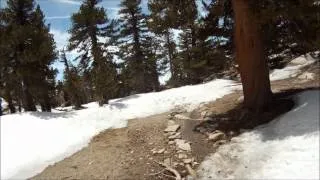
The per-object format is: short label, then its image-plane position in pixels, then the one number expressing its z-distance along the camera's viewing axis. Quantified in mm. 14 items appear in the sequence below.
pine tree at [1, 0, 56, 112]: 10618
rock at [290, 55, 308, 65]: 12522
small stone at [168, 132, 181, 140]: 6998
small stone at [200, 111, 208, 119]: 7943
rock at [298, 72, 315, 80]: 9368
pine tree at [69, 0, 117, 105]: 11468
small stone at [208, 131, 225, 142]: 6431
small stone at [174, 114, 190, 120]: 8154
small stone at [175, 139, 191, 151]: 6428
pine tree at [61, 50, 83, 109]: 14312
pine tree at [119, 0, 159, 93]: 22291
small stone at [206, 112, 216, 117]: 7830
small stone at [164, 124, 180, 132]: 7372
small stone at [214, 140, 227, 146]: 6238
